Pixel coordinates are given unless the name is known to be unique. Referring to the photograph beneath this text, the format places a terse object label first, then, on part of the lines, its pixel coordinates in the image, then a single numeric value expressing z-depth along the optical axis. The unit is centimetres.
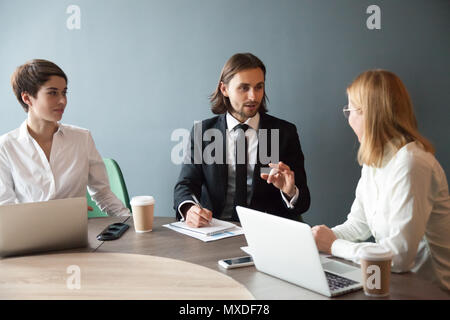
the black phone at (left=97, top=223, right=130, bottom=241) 157
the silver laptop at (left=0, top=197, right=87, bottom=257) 137
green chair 238
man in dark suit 222
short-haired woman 211
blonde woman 125
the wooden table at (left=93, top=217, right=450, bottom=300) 104
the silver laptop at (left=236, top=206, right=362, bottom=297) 101
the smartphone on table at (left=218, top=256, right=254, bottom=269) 125
